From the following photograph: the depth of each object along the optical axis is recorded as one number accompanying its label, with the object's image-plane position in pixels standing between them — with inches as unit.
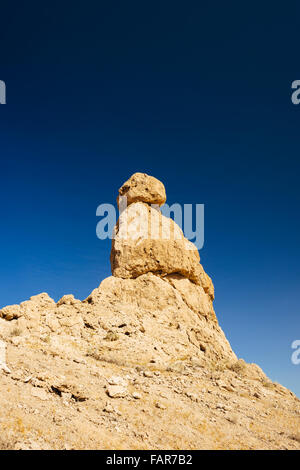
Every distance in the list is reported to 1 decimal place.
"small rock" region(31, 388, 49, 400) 332.7
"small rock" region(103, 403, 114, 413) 333.4
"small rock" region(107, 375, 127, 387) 386.9
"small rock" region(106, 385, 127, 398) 362.6
